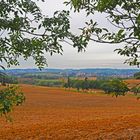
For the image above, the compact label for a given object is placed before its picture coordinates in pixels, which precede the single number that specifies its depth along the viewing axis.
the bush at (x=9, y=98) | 9.98
